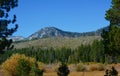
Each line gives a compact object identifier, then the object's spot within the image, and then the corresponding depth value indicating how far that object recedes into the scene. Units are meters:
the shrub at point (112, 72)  23.96
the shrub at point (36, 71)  32.56
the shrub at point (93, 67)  58.29
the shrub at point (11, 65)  47.51
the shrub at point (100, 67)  57.95
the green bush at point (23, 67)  33.73
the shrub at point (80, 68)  58.51
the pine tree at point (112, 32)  25.10
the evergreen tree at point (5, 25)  23.03
